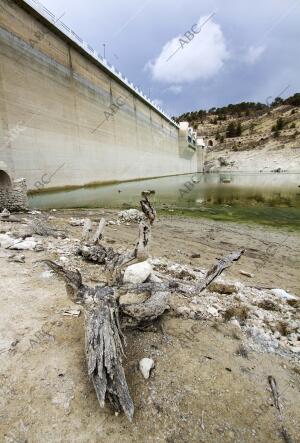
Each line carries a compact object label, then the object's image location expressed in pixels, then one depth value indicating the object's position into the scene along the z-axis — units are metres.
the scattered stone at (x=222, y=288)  4.34
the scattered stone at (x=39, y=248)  5.45
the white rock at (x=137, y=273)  3.89
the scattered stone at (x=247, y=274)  5.37
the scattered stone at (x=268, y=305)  3.90
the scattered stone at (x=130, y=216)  10.52
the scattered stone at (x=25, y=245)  5.47
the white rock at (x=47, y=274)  4.28
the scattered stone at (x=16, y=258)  4.79
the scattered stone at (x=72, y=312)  3.28
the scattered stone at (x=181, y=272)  4.85
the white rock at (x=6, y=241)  5.53
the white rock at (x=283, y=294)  4.36
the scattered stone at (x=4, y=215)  8.52
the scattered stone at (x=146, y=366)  2.51
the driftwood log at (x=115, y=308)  2.16
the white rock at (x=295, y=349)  2.96
